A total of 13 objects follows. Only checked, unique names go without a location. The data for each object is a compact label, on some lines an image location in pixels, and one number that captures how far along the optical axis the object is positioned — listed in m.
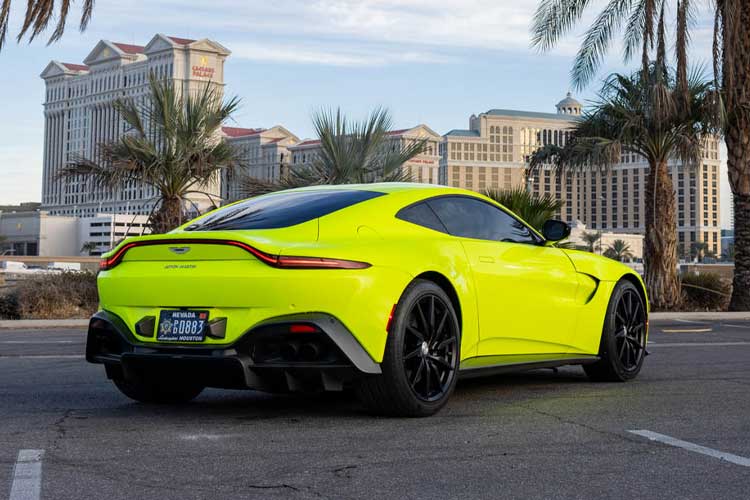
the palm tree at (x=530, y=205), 19.19
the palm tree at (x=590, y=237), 136.41
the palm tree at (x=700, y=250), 187.38
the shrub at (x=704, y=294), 23.64
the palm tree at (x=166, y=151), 19.84
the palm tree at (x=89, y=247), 161.43
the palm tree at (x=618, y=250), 132.50
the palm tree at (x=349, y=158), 21.55
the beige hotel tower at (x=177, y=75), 178.50
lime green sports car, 5.17
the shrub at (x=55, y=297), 18.80
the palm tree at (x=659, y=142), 21.75
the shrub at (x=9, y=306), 18.86
